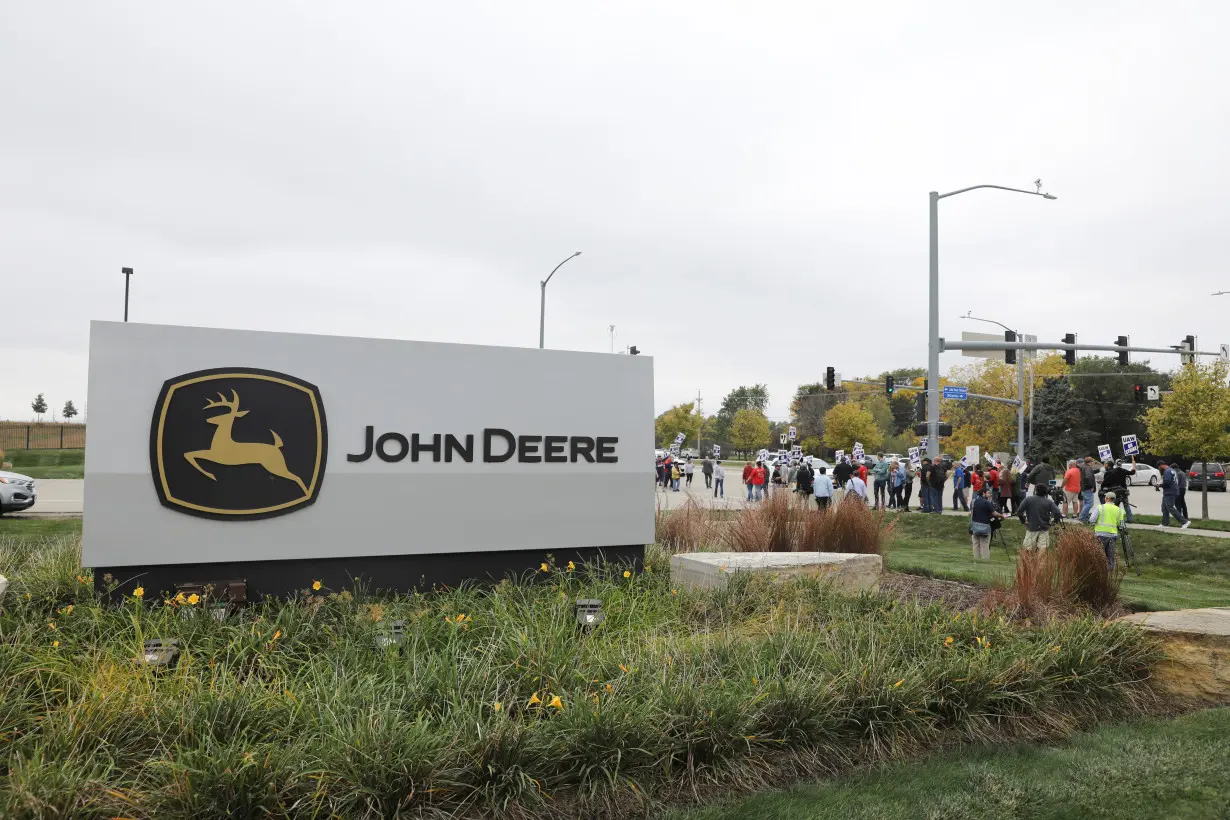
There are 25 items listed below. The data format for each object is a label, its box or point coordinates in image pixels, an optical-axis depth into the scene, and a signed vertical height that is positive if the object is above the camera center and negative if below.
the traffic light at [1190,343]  25.02 +3.39
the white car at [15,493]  17.41 -1.24
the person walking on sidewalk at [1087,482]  18.47 -0.60
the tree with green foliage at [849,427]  61.96 +1.67
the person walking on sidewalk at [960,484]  21.83 -0.82
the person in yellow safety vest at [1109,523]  11.07 -0.88
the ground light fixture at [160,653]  5.15 -1.33
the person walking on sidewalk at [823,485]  18.90 -0.80
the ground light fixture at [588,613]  6.40 -1.28
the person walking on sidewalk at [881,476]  23.36 -0.70
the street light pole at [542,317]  24.91 +3.68
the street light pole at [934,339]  20.16 +2.73
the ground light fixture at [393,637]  5.57 -1.31
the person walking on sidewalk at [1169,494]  18.12 -0.80
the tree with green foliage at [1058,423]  56.88 +2.12
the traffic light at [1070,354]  26.56 +3.19
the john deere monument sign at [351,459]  6.84 -0.17
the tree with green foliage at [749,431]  86.94 +1.71
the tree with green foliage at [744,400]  124.06 +6.93
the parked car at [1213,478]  34.78 -0.84
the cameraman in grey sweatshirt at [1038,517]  12.41 -0.91
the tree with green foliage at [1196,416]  20.45 +0.99
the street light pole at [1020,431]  39.53 +1.06
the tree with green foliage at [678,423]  96.00 +2.64
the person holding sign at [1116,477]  18.59 -0.47
